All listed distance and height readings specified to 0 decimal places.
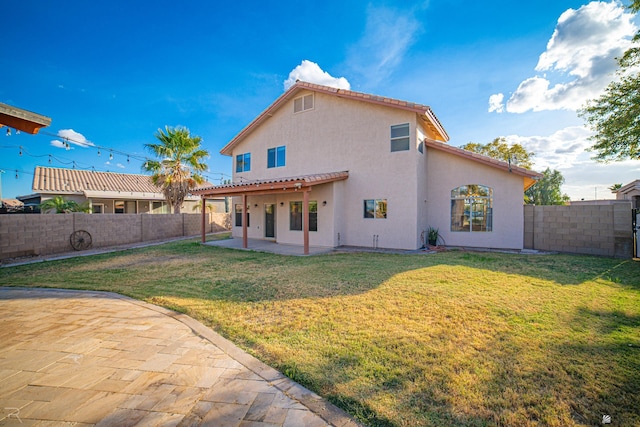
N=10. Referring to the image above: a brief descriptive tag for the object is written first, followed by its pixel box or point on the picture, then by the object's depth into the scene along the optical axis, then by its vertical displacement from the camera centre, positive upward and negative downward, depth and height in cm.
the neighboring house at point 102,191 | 1972 +204
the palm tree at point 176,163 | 1723 +372
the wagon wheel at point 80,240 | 1238 -122
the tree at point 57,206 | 1509 +58
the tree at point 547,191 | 3153 +291
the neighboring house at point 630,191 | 1734 +167
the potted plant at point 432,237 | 1249 -113
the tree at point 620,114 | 1048 +438
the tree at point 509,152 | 2436 +604
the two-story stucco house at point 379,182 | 1141 +153
